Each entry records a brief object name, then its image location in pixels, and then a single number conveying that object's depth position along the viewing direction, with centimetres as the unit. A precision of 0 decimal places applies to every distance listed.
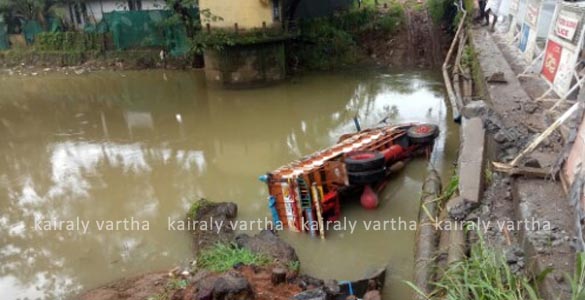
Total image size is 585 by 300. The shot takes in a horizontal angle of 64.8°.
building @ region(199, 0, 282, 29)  1623
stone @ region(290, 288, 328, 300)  461
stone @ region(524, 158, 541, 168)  545
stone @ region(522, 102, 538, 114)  752
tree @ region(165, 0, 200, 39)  1953
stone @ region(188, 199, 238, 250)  695
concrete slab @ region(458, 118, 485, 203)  543
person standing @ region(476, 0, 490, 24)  1738
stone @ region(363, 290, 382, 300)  507
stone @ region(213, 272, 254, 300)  486
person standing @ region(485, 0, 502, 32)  1510
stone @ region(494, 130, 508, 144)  646
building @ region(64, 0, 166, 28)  2351
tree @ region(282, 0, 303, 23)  1783
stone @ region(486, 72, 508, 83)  922
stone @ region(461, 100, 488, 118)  699
